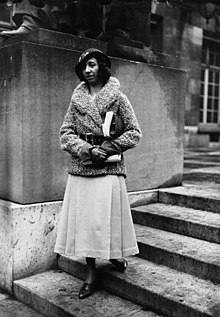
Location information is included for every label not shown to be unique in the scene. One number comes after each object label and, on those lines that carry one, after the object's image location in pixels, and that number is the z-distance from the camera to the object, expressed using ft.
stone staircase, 10.12
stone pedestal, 12.71
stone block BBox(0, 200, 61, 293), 12.51
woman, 10.35
